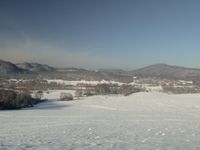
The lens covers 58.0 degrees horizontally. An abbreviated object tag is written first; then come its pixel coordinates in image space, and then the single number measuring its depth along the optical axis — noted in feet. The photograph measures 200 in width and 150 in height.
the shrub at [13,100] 139.93
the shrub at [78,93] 243.58
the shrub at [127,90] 267.63
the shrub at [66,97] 206.81
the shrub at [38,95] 205.69
